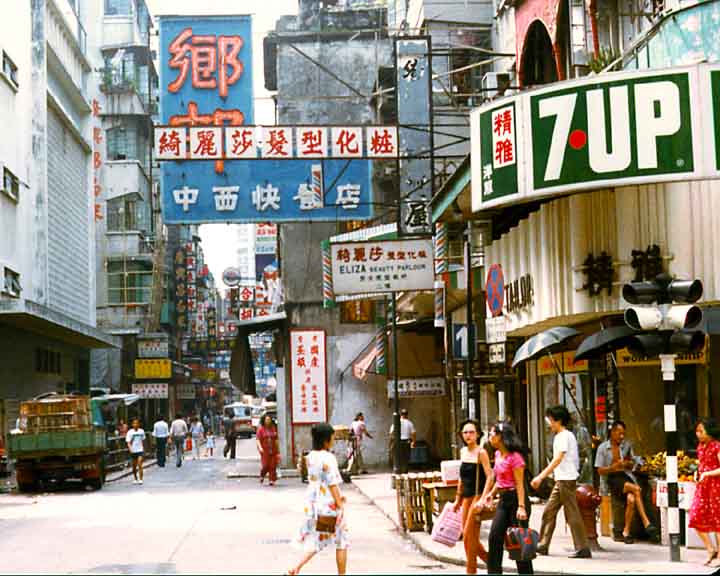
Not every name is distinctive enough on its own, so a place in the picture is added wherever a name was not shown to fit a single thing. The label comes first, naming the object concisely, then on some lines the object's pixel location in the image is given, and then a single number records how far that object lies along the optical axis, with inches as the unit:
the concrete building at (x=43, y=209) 1728.6
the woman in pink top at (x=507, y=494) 499.5
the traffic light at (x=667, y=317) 535.5
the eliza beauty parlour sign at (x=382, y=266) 1048.8
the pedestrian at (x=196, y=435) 2274.9
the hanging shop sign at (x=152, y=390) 2632.9
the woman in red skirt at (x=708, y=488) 556.7
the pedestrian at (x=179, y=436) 1822.1
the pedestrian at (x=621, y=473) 631.2
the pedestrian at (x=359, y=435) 1401.3
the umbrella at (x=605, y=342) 657.6
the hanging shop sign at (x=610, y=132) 618.8
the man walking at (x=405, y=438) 1274.2
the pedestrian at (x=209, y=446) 2337.6
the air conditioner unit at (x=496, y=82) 946.1
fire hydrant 620.1
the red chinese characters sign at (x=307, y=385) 1513.3
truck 1272.1
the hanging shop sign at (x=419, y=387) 1382.9
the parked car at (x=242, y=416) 3499.0
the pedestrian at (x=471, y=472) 538.6
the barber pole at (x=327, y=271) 1140.7
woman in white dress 489.4
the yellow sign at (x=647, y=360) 692.7
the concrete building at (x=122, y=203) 2817.4
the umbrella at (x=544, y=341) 705.6
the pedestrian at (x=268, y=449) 1305.4
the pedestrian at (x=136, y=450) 1396.7
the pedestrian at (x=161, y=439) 1712.6
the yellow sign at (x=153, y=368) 2807.6
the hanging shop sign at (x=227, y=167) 1397.6
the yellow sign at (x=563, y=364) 895.1
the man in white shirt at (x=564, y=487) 551.2
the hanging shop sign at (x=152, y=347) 2822.3
